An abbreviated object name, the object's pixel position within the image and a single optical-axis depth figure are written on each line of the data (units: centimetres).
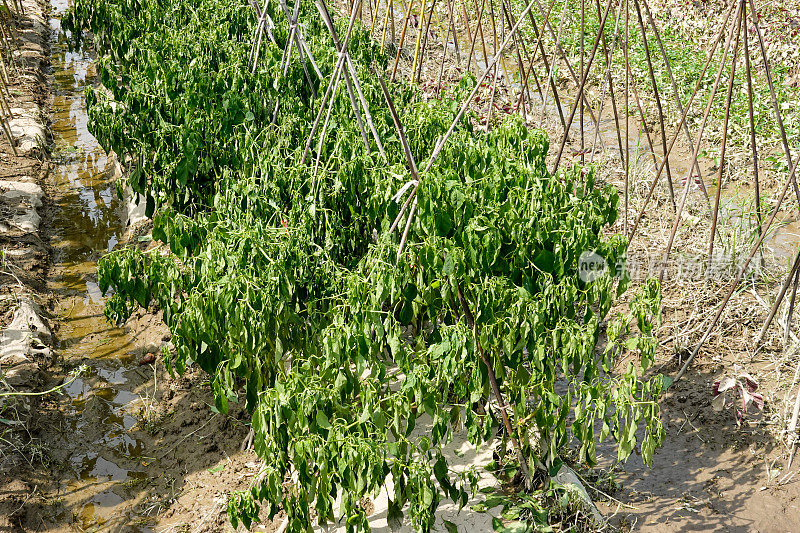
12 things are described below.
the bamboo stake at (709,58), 403
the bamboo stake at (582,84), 412
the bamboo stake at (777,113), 377
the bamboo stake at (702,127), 373
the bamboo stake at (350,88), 331
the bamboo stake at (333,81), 354
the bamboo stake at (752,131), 391
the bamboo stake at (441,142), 293
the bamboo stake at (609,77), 456
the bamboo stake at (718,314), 371
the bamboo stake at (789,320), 374
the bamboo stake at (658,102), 450
